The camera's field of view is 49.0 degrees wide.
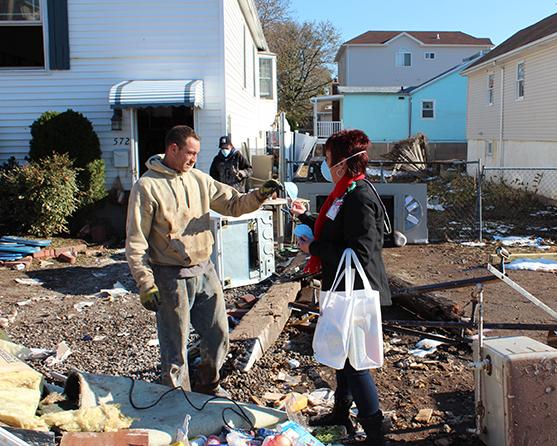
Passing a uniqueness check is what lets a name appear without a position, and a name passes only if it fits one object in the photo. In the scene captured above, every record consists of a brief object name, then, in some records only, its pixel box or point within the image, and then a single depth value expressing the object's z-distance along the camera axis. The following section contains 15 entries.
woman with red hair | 3.42
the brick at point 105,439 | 3.07
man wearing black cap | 9.96
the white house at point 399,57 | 47.69
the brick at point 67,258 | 9.42
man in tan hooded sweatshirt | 3.73
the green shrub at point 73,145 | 10.98
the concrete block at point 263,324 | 4.98
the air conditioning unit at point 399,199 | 10.83
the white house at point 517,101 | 17.53
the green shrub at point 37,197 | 10.04
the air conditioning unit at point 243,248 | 7.42
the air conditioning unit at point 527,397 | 3.28
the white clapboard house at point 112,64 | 11.58
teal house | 36.91
